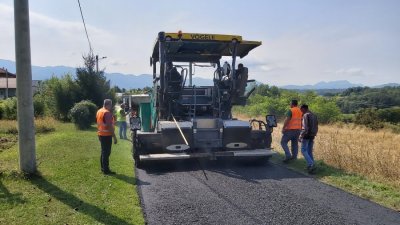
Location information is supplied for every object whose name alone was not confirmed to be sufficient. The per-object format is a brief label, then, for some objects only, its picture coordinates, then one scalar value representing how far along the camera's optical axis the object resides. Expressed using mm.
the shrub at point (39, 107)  26547
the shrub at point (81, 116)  19609
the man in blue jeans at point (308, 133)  8789
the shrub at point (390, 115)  42181
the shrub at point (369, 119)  35125
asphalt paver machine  8969
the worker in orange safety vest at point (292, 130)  10078
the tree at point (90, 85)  26302
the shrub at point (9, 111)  25344
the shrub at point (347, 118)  41325
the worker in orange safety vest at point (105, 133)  8383
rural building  61225
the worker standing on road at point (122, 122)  15500
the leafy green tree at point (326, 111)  41650
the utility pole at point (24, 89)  7531
